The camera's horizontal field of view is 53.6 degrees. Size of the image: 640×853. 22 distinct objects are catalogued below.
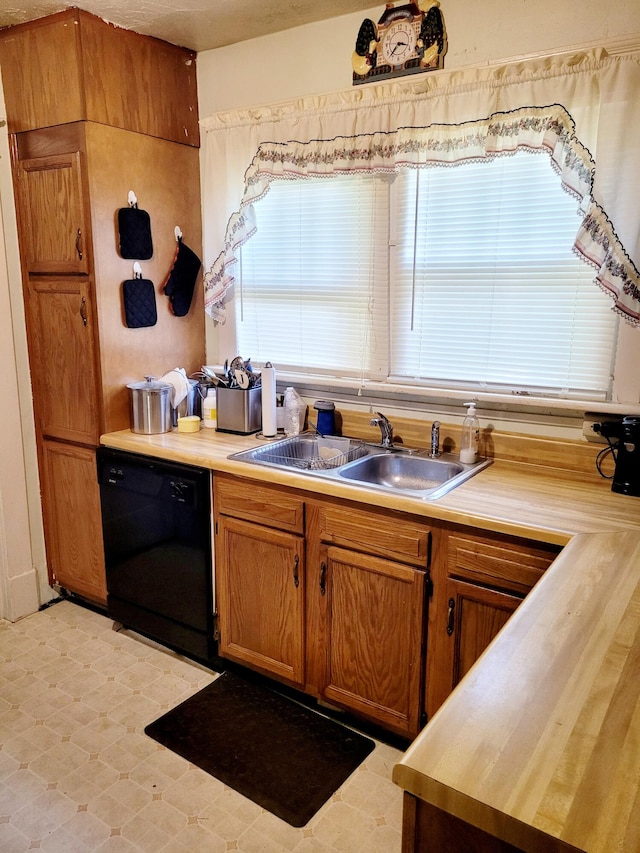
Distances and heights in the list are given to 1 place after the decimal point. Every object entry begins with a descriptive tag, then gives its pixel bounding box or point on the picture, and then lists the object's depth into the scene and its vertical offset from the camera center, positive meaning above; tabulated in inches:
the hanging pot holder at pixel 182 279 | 114.6 +3.8
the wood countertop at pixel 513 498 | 69.6 -23.7
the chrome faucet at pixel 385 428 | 98.8 -19.5
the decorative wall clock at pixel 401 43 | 88.2 +36.4
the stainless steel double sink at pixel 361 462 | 91.1 -24.1
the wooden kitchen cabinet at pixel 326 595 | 79.7 -39.7
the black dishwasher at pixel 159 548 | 97.4 -39.7
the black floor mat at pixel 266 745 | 77.9 -58.8
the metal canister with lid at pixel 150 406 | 106.0 -17.7
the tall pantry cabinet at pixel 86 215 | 99.4 +14.1
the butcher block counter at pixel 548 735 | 31.6 -24.5
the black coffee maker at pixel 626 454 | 77.0 -18.4
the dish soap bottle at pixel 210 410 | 113.5 -19.4
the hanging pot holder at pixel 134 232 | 105.0 +11.2
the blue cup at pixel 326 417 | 105.8 -19.1
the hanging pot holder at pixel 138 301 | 107.6 -0.2
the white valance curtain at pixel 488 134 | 76.3 +23.0
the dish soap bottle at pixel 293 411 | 108.1 -18.7
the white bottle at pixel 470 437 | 90.6 -19.1
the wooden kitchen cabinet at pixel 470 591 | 70.1 -32.9
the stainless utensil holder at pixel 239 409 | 107.7 -18.4
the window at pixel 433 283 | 85.0 +2.7
